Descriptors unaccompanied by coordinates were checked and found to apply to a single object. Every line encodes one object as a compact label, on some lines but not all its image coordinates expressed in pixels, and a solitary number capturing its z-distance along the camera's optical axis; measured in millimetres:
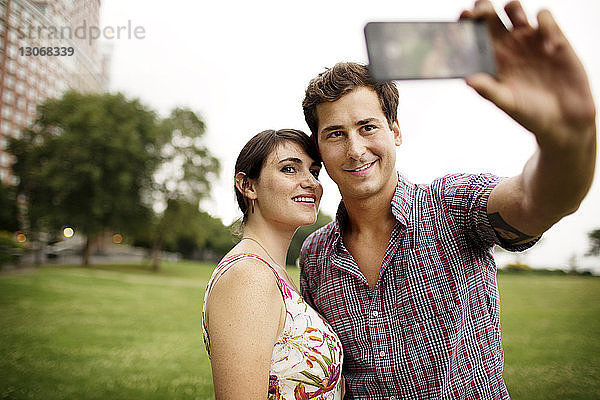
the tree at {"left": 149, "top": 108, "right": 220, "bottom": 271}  19844
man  1555
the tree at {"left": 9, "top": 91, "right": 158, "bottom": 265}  17031
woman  1416
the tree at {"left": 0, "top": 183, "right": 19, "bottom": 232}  15211
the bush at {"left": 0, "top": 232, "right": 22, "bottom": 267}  12282
